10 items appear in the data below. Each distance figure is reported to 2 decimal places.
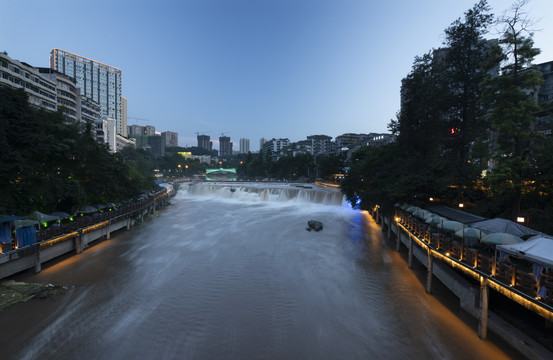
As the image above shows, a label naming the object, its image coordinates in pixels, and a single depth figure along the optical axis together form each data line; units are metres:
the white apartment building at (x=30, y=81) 48.75
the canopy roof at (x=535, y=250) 11.06
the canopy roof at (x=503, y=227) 15.16
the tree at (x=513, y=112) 19.19
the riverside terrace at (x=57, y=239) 18.91
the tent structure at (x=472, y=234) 16.05
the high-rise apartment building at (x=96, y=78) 149.25
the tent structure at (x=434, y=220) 20.61
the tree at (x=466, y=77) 30.64
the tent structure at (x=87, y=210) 29.19
